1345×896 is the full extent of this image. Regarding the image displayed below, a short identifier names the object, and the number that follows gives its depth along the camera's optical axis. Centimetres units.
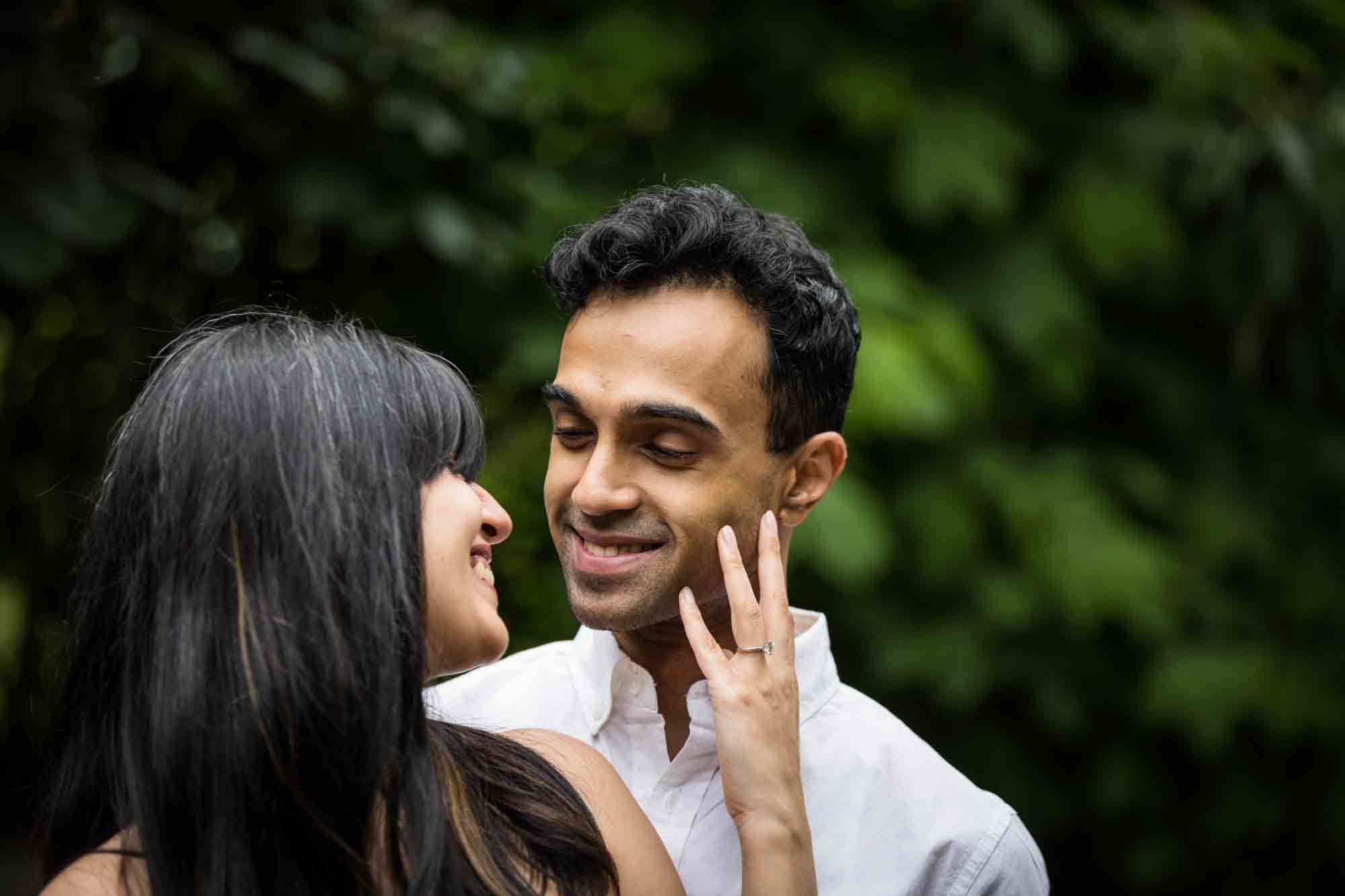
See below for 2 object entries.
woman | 153
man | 171
